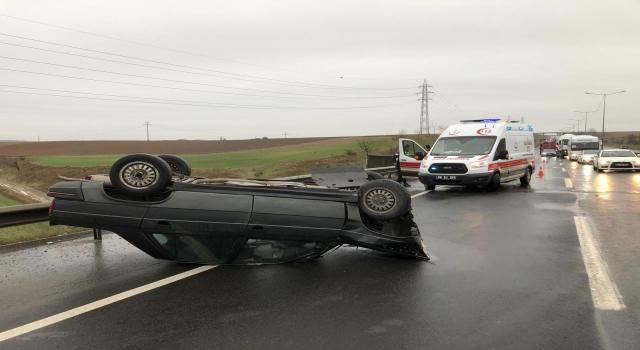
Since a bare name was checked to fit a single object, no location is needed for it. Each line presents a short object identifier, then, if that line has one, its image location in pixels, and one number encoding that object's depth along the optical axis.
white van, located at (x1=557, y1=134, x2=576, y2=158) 49.81
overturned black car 5.39
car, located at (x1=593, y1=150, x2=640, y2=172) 24.70
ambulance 14.66
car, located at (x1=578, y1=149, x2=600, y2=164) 33.76
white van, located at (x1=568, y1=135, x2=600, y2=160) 41.91
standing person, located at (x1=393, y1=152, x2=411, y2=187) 18.41
